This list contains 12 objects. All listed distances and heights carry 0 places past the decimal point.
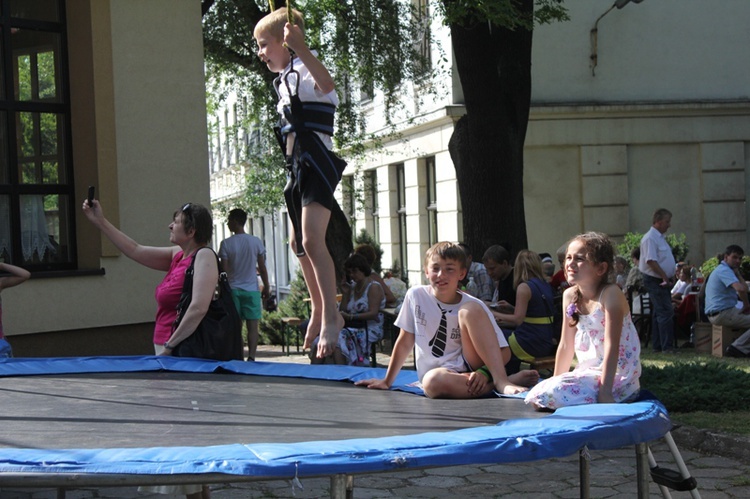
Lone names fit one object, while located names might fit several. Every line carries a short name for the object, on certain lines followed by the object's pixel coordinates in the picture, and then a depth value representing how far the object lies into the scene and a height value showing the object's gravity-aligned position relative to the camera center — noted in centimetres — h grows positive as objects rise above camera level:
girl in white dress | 478 -55
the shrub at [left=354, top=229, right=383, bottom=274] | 2114 -20
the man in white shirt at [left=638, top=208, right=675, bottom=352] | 1344 -67
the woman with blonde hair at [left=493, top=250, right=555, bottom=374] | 870 -82
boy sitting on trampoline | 545 -57
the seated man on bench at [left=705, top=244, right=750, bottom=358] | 1281 -105
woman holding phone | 620 -20
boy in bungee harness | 453 +38
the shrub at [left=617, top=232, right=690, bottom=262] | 1892 -45
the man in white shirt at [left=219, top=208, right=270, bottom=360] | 1173 -33
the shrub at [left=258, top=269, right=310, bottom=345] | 2012 -157
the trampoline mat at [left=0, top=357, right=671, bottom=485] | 349 -83
